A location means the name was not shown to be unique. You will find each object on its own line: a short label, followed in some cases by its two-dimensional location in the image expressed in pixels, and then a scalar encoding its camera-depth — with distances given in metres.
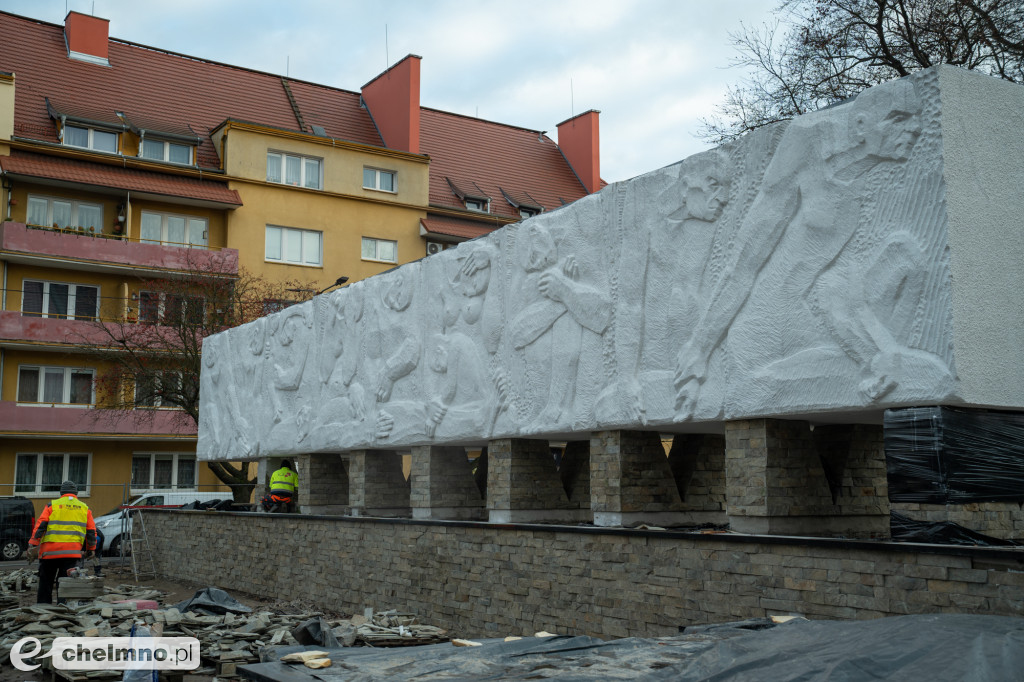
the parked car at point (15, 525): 25.25
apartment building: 31.38
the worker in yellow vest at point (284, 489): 18.50
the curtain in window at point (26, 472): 31.31
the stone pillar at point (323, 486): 17.53
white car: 24.31
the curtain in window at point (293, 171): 35.78
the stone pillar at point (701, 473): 11.70
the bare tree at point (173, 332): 26.94
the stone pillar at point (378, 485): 15.84
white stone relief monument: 7.97
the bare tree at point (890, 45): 17.02
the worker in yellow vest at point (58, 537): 15.35
